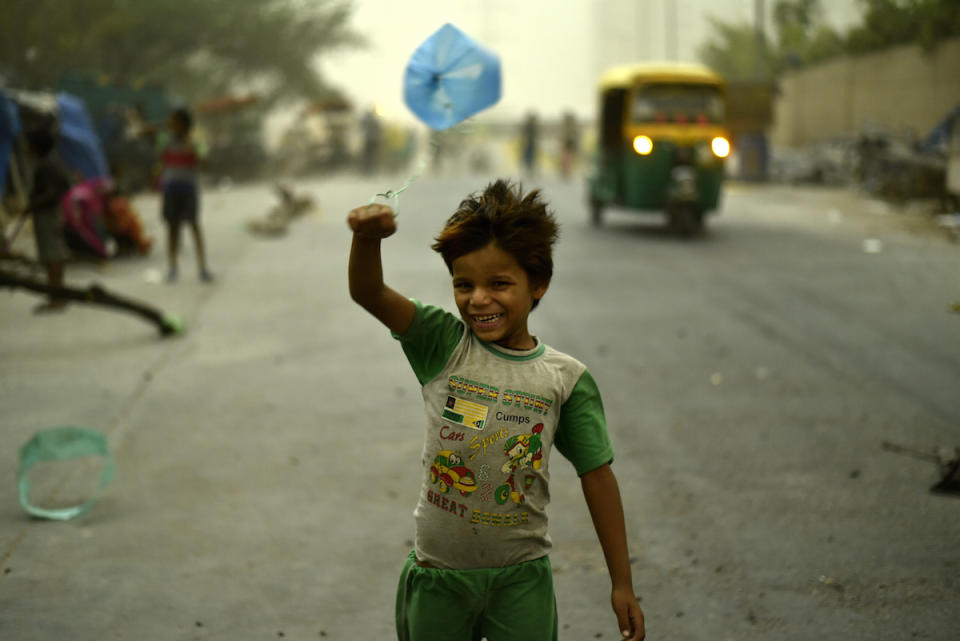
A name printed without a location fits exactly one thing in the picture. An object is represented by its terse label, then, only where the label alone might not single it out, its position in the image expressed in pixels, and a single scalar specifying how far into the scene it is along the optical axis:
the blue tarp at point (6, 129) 12.69
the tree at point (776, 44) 25.25
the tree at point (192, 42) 26.39
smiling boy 2.37
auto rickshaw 15.95
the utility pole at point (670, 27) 53.53
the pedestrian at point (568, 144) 30.69
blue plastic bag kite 2.67
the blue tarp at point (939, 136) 12.77
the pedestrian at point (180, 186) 12.11
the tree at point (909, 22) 10.11
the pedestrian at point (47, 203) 9.91
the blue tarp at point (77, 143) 15.11
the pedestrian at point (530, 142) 29.86
